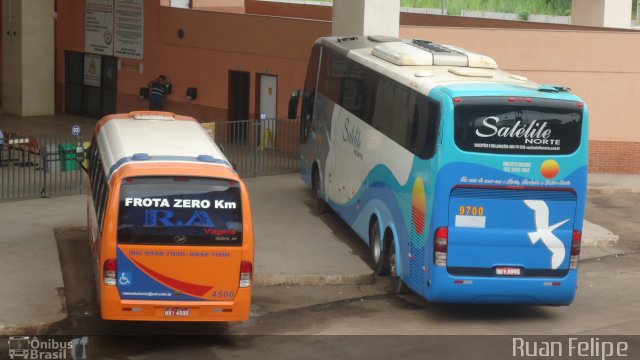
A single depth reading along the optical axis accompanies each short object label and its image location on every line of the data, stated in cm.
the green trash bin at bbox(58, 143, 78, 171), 2403
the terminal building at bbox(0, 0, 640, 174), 2798
